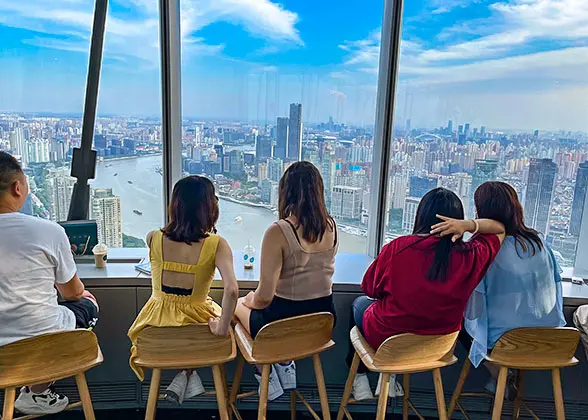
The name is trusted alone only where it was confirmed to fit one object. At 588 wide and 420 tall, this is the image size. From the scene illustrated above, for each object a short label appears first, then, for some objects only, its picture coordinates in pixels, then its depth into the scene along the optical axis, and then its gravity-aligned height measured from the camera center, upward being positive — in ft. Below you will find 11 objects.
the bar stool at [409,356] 5.57 -2.78
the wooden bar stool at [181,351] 5.33 -2.68
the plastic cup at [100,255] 7.85 -2.29
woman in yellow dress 6.07 -1.76
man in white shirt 5.33 -1.87
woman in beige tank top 6.09 -1.76
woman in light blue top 6.21 -2.00
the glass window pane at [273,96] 8.45 +0.55
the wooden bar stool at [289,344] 5.53 -2.65
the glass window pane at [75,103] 8.16 +0.28
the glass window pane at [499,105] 8.29 +0.54
